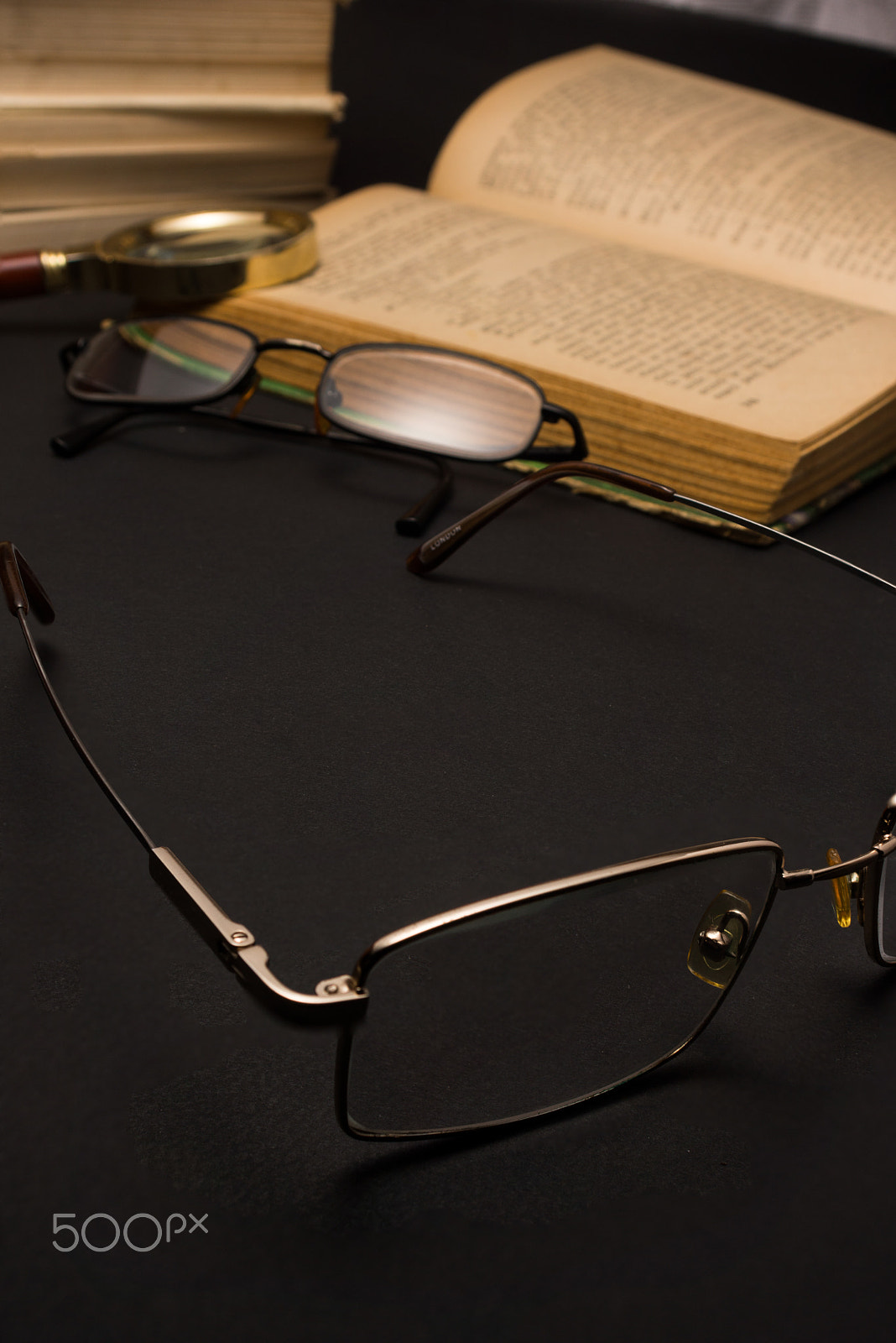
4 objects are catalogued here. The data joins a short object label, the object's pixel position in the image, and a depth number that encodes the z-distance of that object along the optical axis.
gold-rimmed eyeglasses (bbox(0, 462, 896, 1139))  0.33
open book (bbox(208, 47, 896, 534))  0.64
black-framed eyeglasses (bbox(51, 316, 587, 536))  0.68
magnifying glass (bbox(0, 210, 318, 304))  0.76
